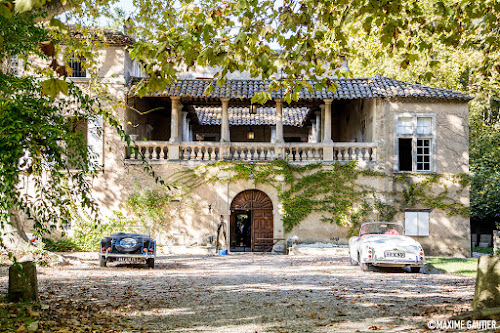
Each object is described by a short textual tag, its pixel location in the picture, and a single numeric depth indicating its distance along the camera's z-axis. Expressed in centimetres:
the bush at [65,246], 2047
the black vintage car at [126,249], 1465
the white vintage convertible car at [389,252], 1403
